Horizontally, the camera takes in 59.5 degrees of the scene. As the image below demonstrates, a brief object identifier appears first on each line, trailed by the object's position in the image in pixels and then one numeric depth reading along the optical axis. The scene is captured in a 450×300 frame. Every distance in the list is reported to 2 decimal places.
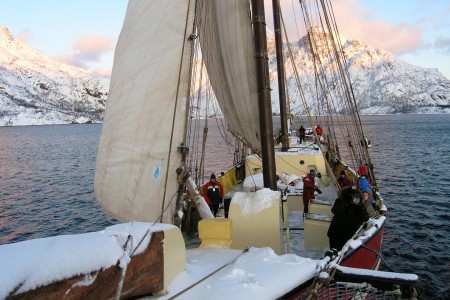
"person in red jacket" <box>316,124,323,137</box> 25.92
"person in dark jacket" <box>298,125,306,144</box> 25.90
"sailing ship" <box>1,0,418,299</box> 3.89
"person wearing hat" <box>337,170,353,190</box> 13.40
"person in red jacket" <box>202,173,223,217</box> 12.85
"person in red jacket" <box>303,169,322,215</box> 12.61
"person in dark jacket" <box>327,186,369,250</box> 8.45
